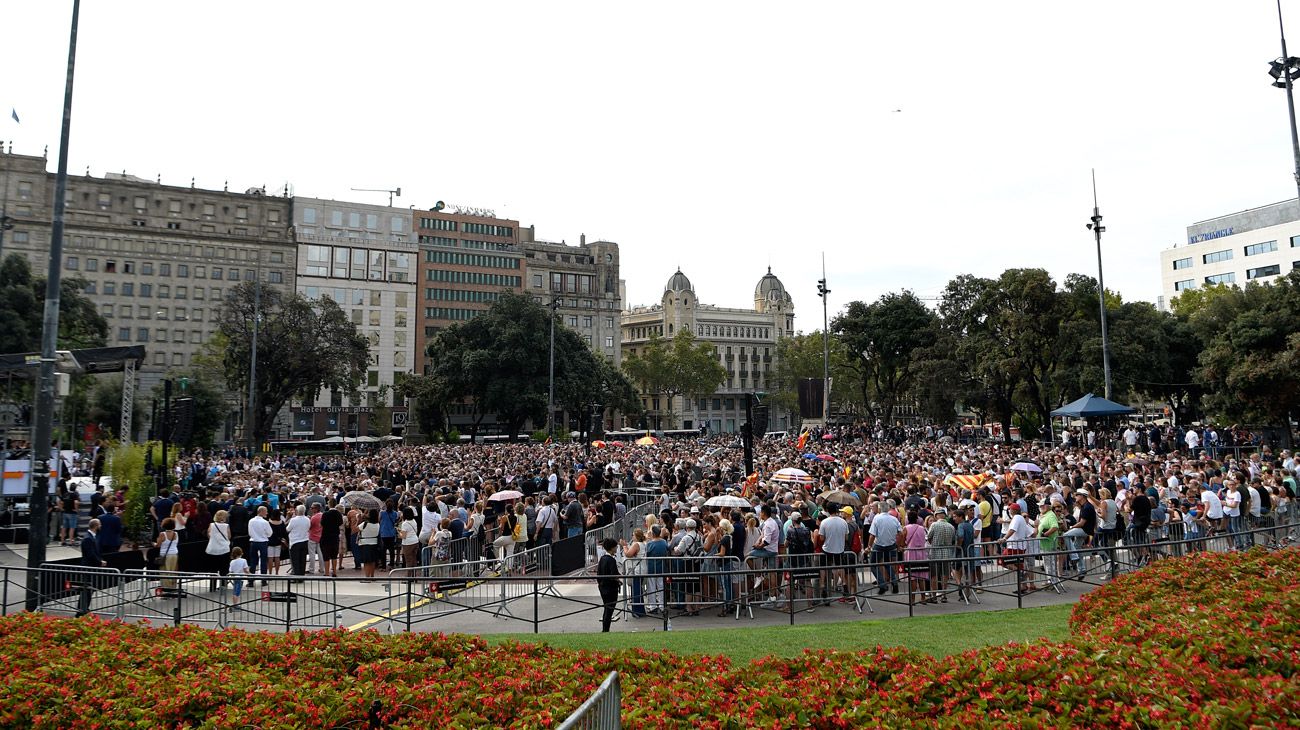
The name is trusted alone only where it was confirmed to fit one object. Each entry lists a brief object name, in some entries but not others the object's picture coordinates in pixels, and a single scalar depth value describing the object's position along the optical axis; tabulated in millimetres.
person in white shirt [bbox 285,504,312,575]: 14812
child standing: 13516
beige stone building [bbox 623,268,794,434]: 122562
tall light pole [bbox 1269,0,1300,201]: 21128
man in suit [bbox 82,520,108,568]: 13422
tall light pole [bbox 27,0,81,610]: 12445
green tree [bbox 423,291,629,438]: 65000
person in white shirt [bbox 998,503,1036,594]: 13258
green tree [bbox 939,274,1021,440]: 46812
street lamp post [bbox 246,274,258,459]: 49409
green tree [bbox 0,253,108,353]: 45469
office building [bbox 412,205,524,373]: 95125
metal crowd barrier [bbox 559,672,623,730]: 3619
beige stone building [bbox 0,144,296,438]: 80000
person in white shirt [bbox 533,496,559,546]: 16844
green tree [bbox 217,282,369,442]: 56188
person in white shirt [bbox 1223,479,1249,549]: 14891
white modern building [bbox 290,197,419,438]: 90812
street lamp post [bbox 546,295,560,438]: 54000
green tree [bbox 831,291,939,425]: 60188
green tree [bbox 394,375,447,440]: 67000
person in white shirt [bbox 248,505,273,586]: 14695
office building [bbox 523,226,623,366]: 102938
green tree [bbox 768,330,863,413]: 101625
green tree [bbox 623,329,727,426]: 102125
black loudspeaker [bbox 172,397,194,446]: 22672
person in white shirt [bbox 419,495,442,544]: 16078
